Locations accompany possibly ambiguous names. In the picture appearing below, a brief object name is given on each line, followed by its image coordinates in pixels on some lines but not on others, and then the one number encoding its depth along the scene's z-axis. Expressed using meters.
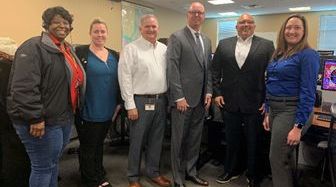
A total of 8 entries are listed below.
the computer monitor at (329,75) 2.92
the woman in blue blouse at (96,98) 2.32
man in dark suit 2.46
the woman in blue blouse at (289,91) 1.85
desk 2.26
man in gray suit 2.38
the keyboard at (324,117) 2.39
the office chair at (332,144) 1.76
